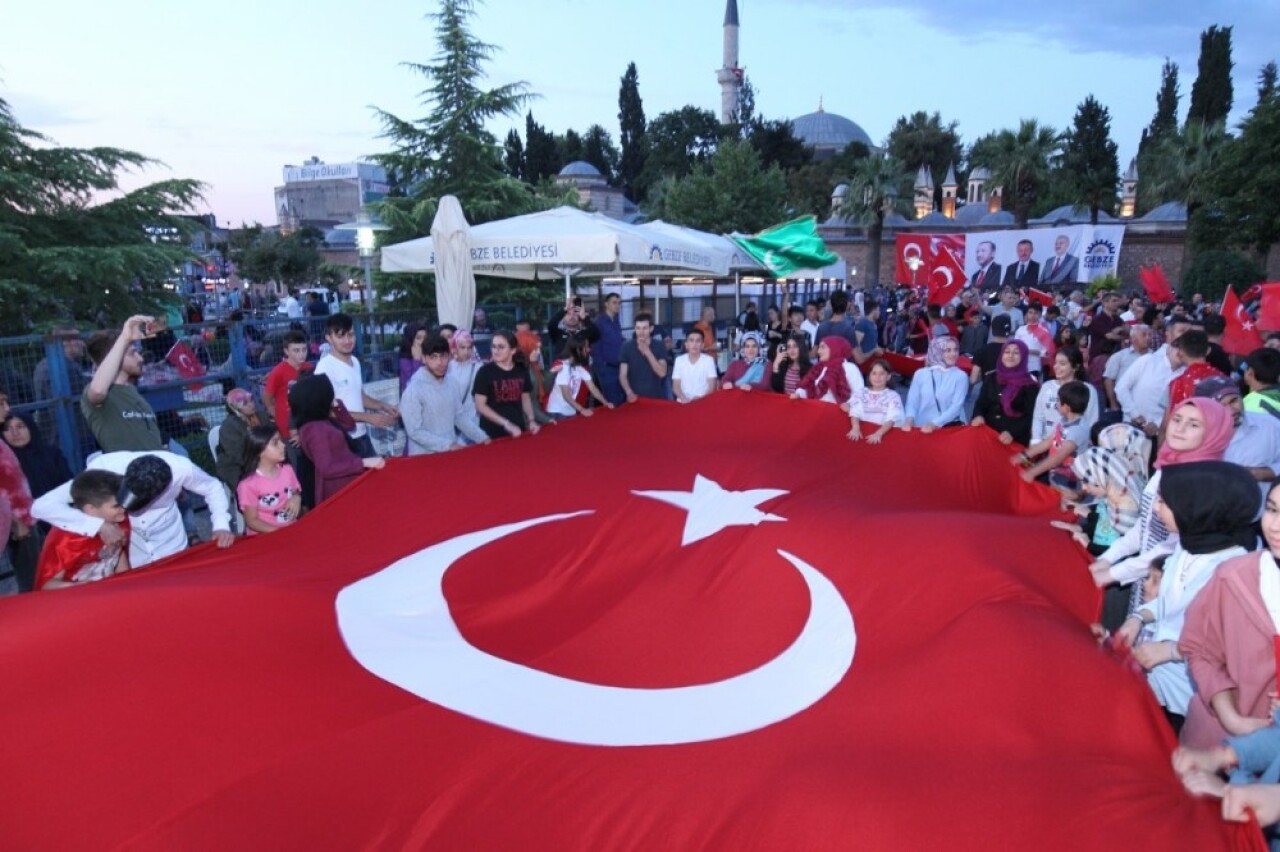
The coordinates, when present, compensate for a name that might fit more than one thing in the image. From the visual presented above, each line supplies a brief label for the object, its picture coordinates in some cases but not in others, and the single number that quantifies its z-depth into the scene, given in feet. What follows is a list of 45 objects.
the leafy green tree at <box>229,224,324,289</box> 152.25
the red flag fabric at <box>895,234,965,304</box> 67.38
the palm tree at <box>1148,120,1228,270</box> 133.80
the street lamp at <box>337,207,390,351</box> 64.28
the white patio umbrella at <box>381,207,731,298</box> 32.07
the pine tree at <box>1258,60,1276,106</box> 241.14
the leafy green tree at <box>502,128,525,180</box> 219.20
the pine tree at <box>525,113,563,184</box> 240.12
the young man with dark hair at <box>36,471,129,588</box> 13.12
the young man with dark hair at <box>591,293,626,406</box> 30.73
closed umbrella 30.76
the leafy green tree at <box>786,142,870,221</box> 201.16
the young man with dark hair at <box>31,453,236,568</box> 13.35
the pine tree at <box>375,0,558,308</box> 64.85
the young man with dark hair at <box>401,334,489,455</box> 20.25
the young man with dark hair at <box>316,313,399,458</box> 20.68
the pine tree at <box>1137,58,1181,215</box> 257.55
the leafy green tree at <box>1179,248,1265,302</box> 85.61
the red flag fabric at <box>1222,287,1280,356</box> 30.07
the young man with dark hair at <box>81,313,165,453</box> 16.57
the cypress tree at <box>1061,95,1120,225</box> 157.17
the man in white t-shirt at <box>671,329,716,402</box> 27.58
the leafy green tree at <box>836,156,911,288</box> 148.05
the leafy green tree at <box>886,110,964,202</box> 209.56
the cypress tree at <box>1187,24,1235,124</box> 209.67
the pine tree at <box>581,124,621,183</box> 266.98
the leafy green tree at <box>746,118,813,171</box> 231.50
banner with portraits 79.20
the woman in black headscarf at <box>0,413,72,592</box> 17.06
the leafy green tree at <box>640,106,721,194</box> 250.37
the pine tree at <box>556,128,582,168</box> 264.52
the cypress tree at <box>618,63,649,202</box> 272.31
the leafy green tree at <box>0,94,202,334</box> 37.47
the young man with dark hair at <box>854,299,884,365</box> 38.78
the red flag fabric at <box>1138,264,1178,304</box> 42.39
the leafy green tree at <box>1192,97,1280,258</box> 91.25
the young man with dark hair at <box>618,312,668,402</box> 28.58
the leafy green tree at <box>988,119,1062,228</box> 147.02
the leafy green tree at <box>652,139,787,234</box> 144.77
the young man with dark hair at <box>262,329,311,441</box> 20.32
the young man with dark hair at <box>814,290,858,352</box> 35.94
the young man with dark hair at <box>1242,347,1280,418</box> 18.52
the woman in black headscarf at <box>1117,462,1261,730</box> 9.78
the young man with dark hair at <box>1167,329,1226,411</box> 20.83
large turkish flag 8.35
